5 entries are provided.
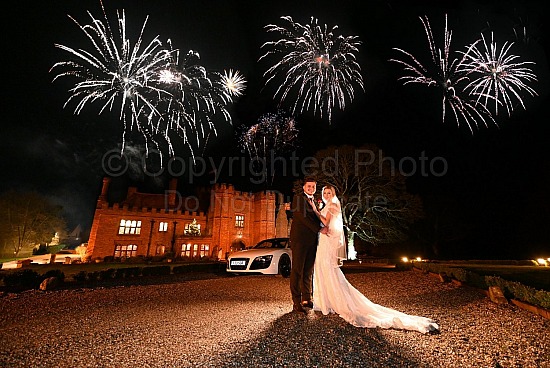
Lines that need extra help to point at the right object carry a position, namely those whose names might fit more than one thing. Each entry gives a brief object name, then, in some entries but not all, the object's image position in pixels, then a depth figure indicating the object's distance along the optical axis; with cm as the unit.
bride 423
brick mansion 2492
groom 503
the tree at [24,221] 3525
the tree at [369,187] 2077
